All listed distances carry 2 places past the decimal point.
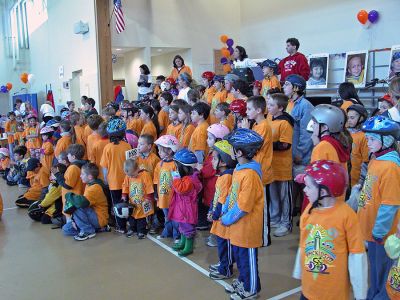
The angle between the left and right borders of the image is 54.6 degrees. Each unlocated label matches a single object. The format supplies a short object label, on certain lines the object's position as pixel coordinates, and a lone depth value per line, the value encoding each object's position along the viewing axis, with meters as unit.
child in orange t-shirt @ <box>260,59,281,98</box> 7.04
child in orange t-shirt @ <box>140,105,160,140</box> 6.30
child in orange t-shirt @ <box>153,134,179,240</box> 4.70
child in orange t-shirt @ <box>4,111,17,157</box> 11.20
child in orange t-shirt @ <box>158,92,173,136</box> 6.84
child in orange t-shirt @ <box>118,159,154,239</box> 5.05
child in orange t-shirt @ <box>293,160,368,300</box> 2.30
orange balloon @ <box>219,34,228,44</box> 13.41
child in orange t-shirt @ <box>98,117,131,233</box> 5.41
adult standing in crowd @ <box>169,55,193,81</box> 9.02
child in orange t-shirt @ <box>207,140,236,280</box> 3.62
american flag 11.34
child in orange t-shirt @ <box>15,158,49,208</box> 6.91
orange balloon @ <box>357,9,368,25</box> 9.72
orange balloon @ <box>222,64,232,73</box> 11.85
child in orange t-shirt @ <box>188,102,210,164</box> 5.16
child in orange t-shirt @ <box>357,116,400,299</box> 2.74
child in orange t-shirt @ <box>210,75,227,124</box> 7.13
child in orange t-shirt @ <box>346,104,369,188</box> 4.56
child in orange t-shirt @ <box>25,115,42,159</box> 8.45
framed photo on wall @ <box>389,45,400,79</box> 8.85
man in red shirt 7.15
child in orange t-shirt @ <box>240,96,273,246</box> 4.38
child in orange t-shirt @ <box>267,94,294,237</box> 4.67
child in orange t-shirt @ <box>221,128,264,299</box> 3.21
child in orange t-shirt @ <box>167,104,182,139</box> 5.75
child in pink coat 4.28
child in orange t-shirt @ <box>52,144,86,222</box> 5.45
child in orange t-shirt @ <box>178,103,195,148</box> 5.55
